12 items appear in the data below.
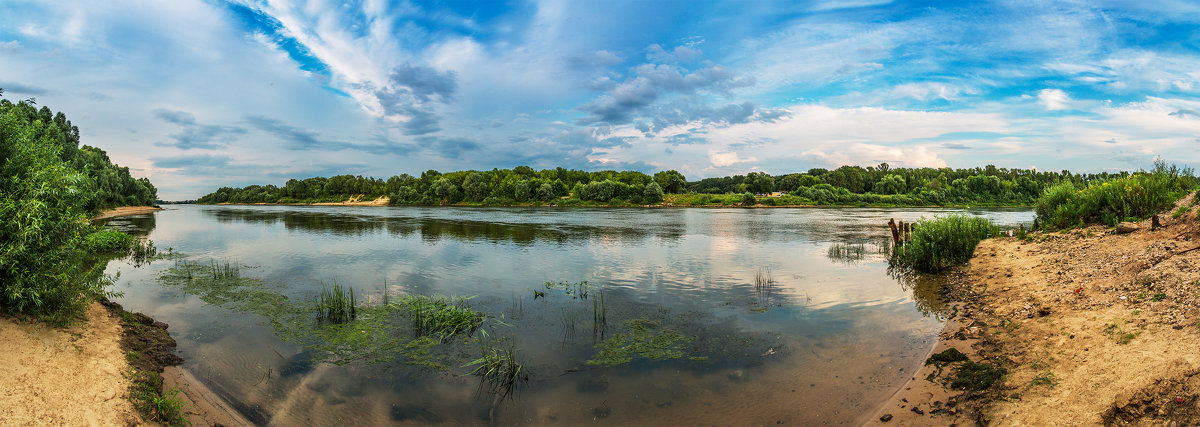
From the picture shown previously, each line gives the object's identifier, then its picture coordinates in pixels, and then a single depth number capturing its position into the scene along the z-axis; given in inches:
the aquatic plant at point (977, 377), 286.5
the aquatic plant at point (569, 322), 446.3
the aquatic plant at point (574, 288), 619.6
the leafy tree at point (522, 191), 5359.3
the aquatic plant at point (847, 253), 948.3
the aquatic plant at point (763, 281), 657.6
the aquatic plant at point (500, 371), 328.8
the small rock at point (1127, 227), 543.5
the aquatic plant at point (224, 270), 737.9
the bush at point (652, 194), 5083.7
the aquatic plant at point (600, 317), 460.4
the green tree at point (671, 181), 6058.1
